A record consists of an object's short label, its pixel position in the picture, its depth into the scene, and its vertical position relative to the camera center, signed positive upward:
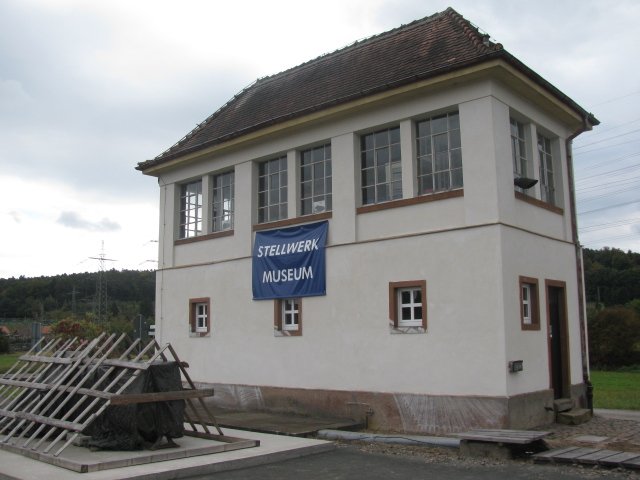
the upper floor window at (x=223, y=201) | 17.67 +3.69
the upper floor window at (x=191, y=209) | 18.61 +3.69
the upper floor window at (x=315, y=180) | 15.29 +3.68
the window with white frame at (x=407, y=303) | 12.91 +0.66
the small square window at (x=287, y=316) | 15.30 +0.51
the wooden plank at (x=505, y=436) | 9.62 -1.52
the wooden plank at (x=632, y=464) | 8.74 -1.73
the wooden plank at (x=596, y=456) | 9.11 -1.71
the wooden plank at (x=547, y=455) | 9.45 -1.74
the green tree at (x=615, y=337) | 33.88 -0.21
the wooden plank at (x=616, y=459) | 8.91 -1.72
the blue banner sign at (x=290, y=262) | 14.79 +1.74
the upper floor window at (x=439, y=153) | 12.98 +3.62
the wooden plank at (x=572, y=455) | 9.26 -1.72
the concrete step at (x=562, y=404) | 13.09 -1.42
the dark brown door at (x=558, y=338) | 13.95 -0.09
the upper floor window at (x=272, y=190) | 16.25 +3.68
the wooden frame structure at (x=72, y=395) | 9.68 -0.85
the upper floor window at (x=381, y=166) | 13.94 +3.63
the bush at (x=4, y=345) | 55.00 -0.27
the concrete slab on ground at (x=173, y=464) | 8.52 -1.74
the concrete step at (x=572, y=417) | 12.88 -1.63
